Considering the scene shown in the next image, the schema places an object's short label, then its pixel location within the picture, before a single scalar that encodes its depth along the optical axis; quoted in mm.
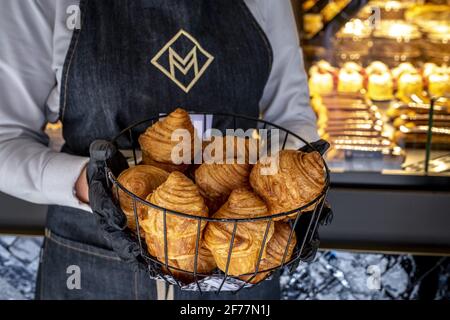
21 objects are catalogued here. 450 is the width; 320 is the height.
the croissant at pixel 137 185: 908
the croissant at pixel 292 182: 897
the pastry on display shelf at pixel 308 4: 3425
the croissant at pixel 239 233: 860
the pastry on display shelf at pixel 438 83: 2629
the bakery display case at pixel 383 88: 1852
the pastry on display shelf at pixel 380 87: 2609
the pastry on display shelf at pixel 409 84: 2627
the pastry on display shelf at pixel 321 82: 2573
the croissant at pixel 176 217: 851
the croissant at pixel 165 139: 1025
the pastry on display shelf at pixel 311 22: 3326
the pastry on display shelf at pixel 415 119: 1994
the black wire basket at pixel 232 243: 837
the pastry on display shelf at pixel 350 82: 2682
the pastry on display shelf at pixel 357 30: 3151
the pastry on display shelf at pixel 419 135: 1903
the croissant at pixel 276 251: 919
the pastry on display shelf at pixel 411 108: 2082
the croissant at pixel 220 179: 955
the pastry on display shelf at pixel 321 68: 2699
